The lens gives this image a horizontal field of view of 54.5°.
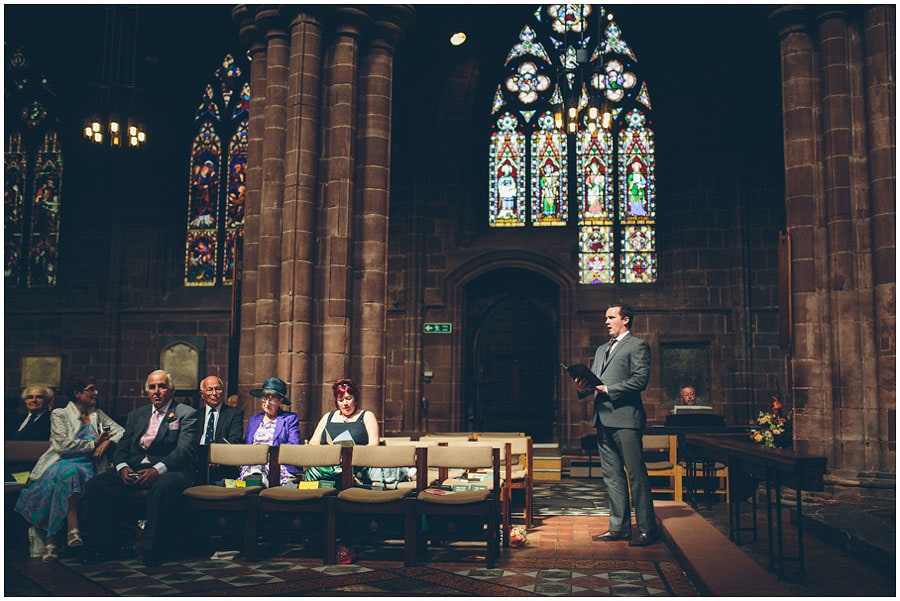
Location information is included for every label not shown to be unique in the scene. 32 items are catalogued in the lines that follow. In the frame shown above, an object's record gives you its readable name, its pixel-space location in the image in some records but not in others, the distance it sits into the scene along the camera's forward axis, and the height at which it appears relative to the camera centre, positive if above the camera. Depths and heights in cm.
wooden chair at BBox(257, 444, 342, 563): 616 -89
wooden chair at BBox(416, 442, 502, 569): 602 -87
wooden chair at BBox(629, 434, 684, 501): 903 -79
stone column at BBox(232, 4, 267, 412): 1047 +231
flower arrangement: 745 -37
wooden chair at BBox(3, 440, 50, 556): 674 -72
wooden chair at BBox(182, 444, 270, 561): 622 -89
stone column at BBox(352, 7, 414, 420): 1038 +214
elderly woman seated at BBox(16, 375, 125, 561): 646 -61
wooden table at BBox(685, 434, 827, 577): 482 -48
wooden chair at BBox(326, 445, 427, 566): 603 -88
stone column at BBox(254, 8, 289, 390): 1017 +223
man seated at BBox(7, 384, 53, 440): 770 -28
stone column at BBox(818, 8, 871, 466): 890 +164
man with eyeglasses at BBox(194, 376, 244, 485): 716 -30
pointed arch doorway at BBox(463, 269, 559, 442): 1638 +64
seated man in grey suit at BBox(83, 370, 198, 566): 617 -66
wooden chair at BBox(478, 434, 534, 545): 716 -76
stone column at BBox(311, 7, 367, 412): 1011 +215
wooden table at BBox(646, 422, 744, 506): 906 -78
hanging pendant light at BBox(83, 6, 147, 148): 1385 +609
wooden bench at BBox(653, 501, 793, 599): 451 -102
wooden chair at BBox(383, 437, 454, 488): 825 -54
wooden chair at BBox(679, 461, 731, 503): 913 -101
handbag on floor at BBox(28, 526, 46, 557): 643 -115
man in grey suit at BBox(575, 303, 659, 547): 630 -25
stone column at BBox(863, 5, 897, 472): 865 +198
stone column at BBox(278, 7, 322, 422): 992 +206
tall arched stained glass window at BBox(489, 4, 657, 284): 1622 +439
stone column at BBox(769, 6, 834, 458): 905 +166
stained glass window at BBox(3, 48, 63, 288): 1750 +418
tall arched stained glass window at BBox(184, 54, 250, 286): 1720 +415
